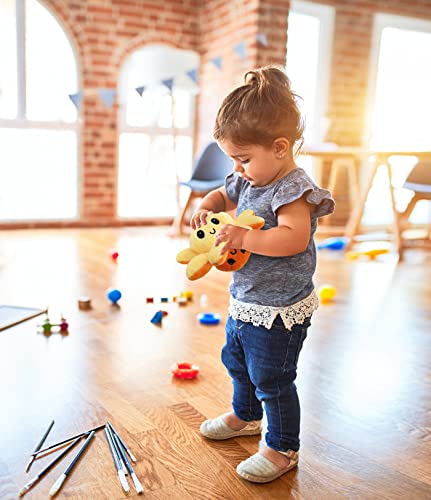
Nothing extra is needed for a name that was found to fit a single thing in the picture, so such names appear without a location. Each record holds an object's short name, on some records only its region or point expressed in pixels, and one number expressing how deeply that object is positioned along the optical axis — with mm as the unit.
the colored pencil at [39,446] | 1220
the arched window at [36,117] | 4465
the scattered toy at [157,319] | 2268
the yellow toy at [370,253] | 3788
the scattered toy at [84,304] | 2420
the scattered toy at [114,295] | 2477
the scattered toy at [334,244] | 4086
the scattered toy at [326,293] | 2709
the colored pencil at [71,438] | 1278
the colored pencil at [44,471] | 1130
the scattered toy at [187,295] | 2631
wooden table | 3949
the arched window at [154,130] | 4816
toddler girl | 1119
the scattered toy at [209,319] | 2277
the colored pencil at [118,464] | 1151
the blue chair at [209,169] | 4406
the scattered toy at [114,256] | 3441
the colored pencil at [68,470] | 1129
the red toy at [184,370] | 1724
